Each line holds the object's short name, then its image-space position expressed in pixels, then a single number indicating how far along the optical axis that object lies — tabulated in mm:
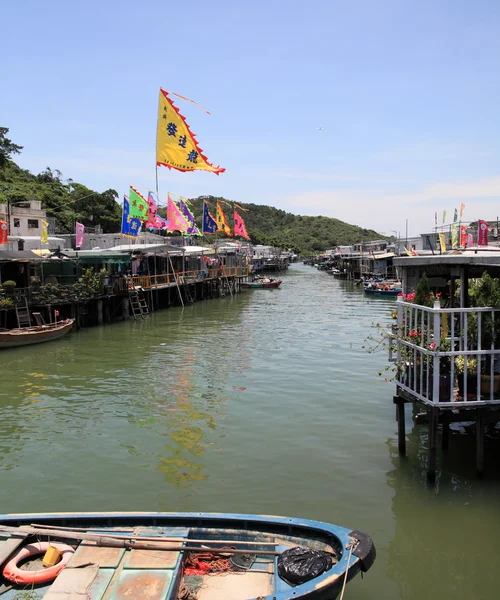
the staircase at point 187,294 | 42897
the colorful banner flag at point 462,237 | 30881
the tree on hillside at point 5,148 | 67125
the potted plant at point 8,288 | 24438
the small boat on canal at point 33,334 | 22688
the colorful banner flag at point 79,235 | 31094
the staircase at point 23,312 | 24938
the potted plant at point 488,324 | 8602
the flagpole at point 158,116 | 21438
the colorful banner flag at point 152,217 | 33188
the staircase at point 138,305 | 33572
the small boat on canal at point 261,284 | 59969
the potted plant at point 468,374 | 8500
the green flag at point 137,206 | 31344
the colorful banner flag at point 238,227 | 45656
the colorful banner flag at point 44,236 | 29125
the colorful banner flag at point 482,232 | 25875
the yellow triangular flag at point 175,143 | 20984
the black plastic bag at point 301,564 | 5602
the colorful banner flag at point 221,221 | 42906
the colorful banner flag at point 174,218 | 33906
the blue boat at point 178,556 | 5461
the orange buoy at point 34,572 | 5637
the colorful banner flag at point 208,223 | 40406
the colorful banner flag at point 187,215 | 35781
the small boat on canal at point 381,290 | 47906
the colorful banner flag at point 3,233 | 24000
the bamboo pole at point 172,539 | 6102
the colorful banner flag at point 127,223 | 31294
